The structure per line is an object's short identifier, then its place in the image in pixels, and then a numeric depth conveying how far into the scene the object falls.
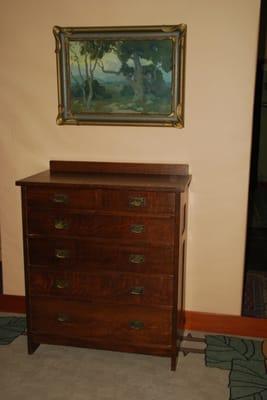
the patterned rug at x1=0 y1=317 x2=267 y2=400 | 2.59
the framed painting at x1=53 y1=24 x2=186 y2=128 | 2.90
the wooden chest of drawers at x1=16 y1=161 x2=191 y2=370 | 2.62
